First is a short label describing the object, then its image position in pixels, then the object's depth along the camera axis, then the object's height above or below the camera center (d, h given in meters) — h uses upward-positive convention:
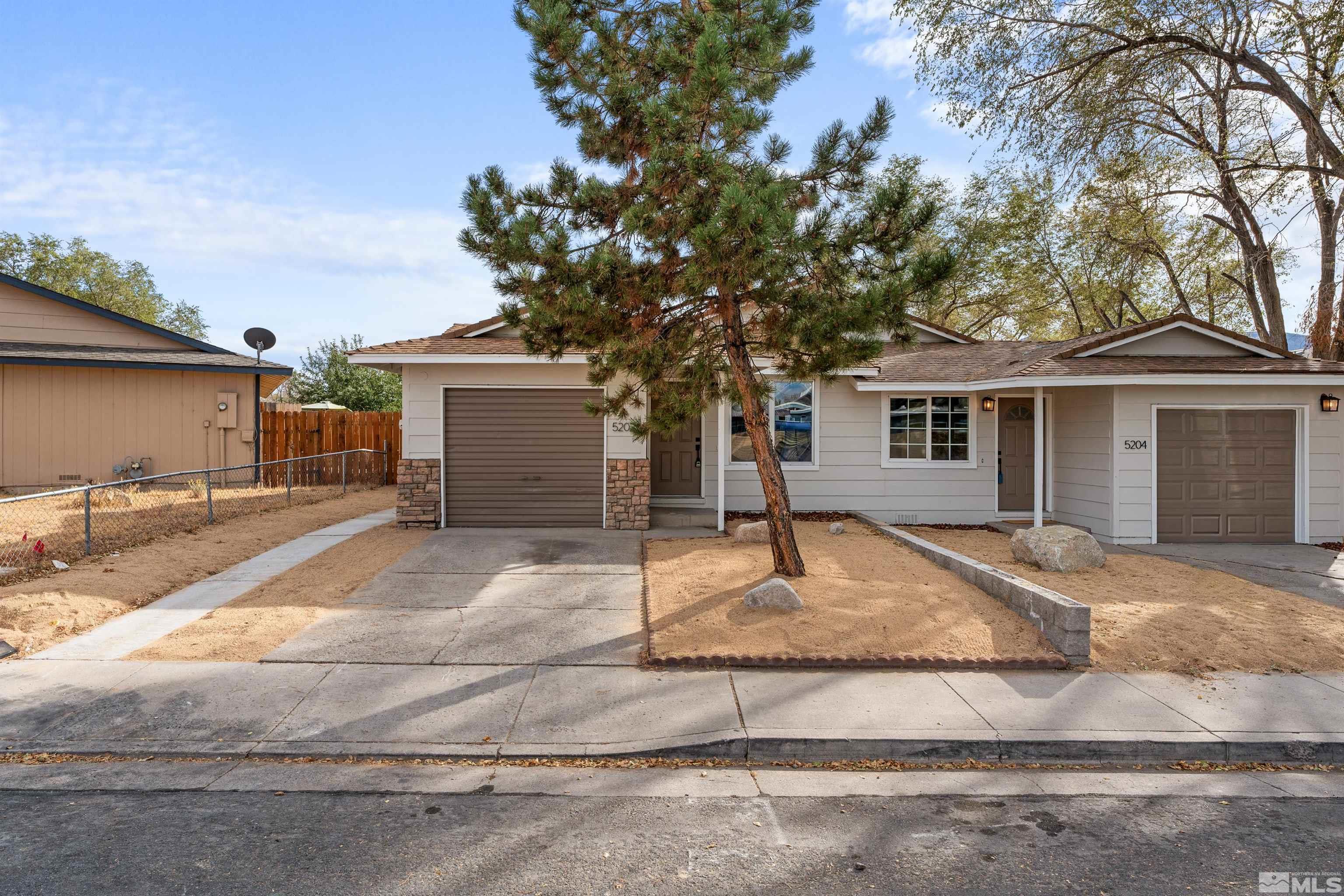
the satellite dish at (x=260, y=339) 16.91 +2.43
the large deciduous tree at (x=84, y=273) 32.00 +7.68
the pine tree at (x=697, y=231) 6.59 +1.99
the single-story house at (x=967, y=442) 11.09 +0.13
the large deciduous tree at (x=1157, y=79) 13.85 +7.28
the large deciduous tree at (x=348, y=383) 27.05 +2.39
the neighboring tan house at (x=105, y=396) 15.16 +1.06
